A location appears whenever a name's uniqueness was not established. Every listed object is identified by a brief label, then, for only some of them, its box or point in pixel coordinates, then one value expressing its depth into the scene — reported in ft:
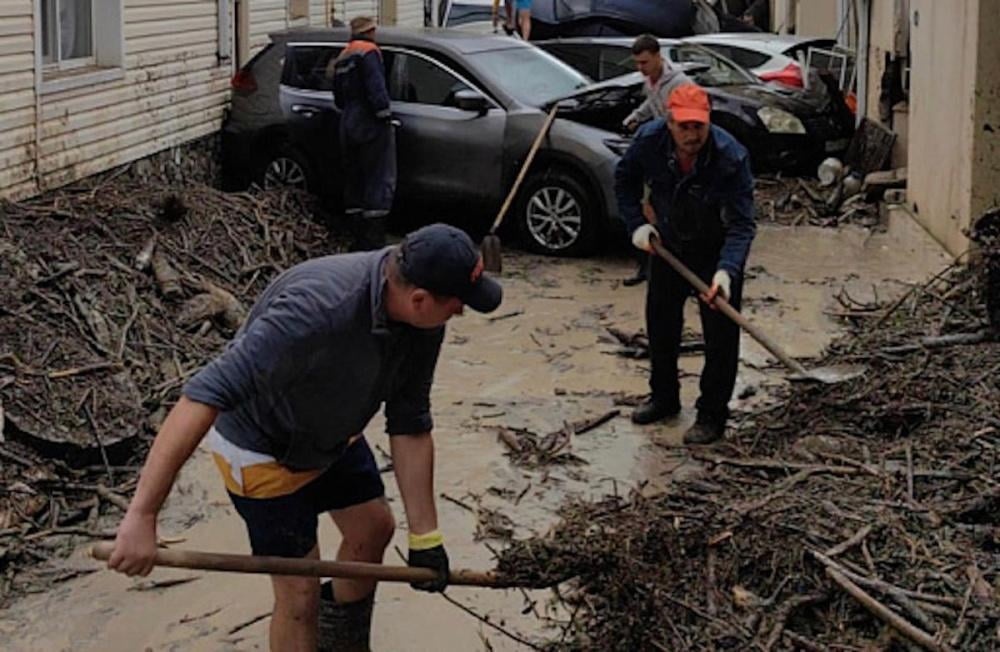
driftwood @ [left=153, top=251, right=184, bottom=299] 28.94
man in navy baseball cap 12.26
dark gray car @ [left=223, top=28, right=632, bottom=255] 38.01
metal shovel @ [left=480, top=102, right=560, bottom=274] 35.29
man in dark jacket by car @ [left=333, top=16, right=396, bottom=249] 36.50
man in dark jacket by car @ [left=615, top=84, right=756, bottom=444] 22.56
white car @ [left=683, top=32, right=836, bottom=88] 52.70
